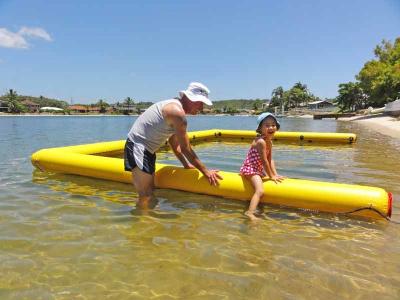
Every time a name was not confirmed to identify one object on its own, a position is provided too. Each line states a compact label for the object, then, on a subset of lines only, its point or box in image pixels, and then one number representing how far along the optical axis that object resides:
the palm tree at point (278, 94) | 111.79
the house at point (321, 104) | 95.71
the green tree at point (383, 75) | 40.47
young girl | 4.19
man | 3.59
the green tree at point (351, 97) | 67.62
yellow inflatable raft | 3.93
